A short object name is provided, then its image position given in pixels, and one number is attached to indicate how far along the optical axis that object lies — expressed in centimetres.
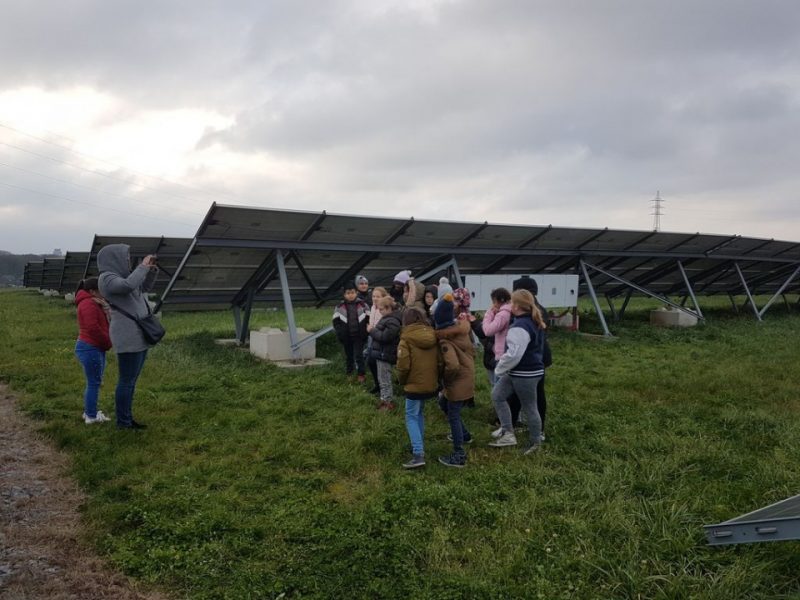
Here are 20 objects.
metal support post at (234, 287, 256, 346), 1138
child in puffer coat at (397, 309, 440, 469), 515
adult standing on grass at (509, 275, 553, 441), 609
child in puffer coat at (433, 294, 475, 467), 526
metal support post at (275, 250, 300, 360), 986
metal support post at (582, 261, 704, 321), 1430
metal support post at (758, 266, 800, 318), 1898
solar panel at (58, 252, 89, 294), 2539
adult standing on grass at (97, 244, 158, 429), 579
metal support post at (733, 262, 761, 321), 1728
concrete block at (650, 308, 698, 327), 1623
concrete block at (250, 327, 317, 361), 1016
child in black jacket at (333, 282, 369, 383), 888
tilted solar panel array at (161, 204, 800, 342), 960
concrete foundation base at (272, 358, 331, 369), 968
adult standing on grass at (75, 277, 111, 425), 618
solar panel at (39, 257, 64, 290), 3331
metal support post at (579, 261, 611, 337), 1369
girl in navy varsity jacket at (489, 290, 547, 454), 543
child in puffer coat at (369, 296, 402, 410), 664
